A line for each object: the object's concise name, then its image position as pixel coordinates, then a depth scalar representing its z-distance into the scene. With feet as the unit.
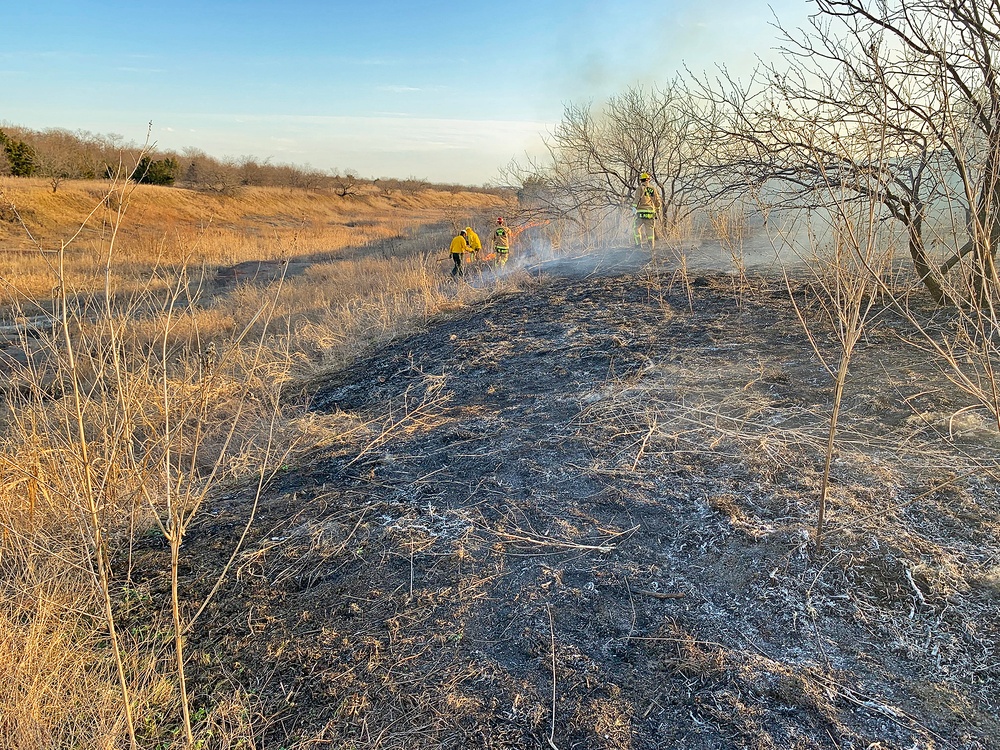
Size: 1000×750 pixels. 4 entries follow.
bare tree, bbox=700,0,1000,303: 15.43
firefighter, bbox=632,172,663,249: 37.04
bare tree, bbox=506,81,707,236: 49.52
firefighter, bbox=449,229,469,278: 41.22
